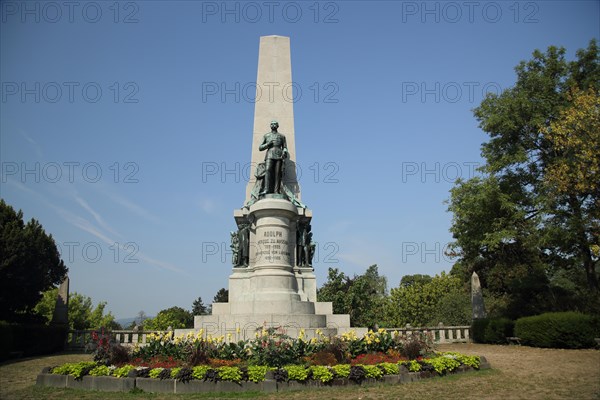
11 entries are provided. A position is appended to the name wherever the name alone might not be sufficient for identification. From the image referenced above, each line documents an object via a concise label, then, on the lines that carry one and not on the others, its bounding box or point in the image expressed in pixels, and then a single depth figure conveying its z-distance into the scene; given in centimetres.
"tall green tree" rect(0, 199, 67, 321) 2459
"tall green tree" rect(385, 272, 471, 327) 4403
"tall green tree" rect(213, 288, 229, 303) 4358
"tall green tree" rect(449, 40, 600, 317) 2012
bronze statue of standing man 1695
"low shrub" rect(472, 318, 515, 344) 2092
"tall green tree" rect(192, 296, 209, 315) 4951
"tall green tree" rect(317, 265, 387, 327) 3259
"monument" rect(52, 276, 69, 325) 2216
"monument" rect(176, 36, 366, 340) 1399
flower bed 872
